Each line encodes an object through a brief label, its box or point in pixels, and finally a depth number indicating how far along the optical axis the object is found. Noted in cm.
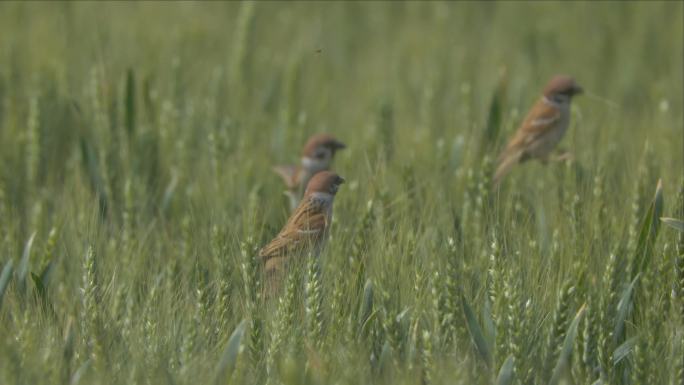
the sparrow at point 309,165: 1048
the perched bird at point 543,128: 1130
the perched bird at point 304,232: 816
